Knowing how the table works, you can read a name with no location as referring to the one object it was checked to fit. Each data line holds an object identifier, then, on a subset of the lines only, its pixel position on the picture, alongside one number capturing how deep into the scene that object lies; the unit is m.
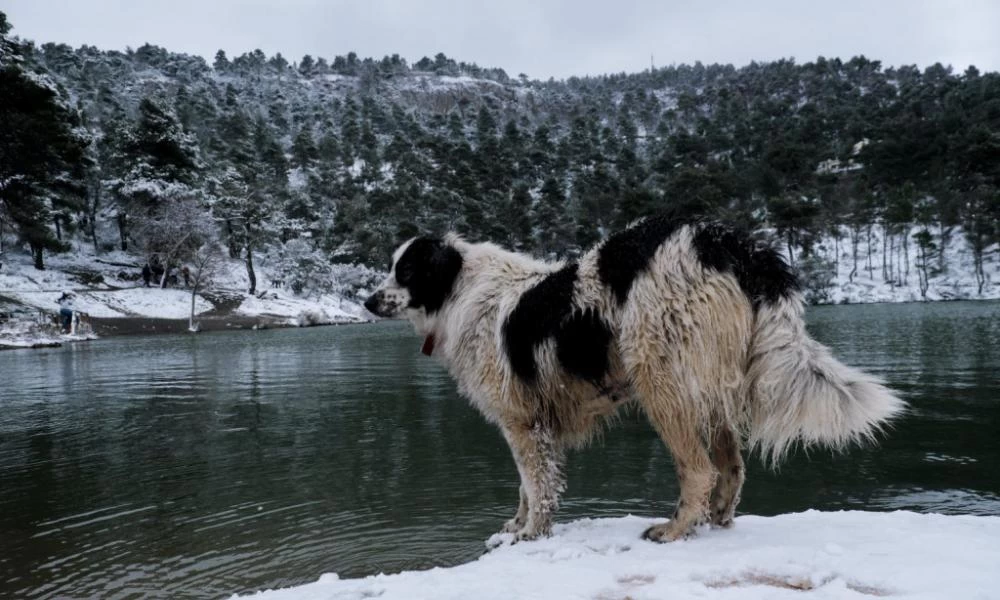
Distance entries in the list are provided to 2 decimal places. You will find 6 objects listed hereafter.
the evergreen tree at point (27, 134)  23.19
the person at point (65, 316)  31.39
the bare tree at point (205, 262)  42.00
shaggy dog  3.08
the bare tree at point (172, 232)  44.50
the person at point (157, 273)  48.38
